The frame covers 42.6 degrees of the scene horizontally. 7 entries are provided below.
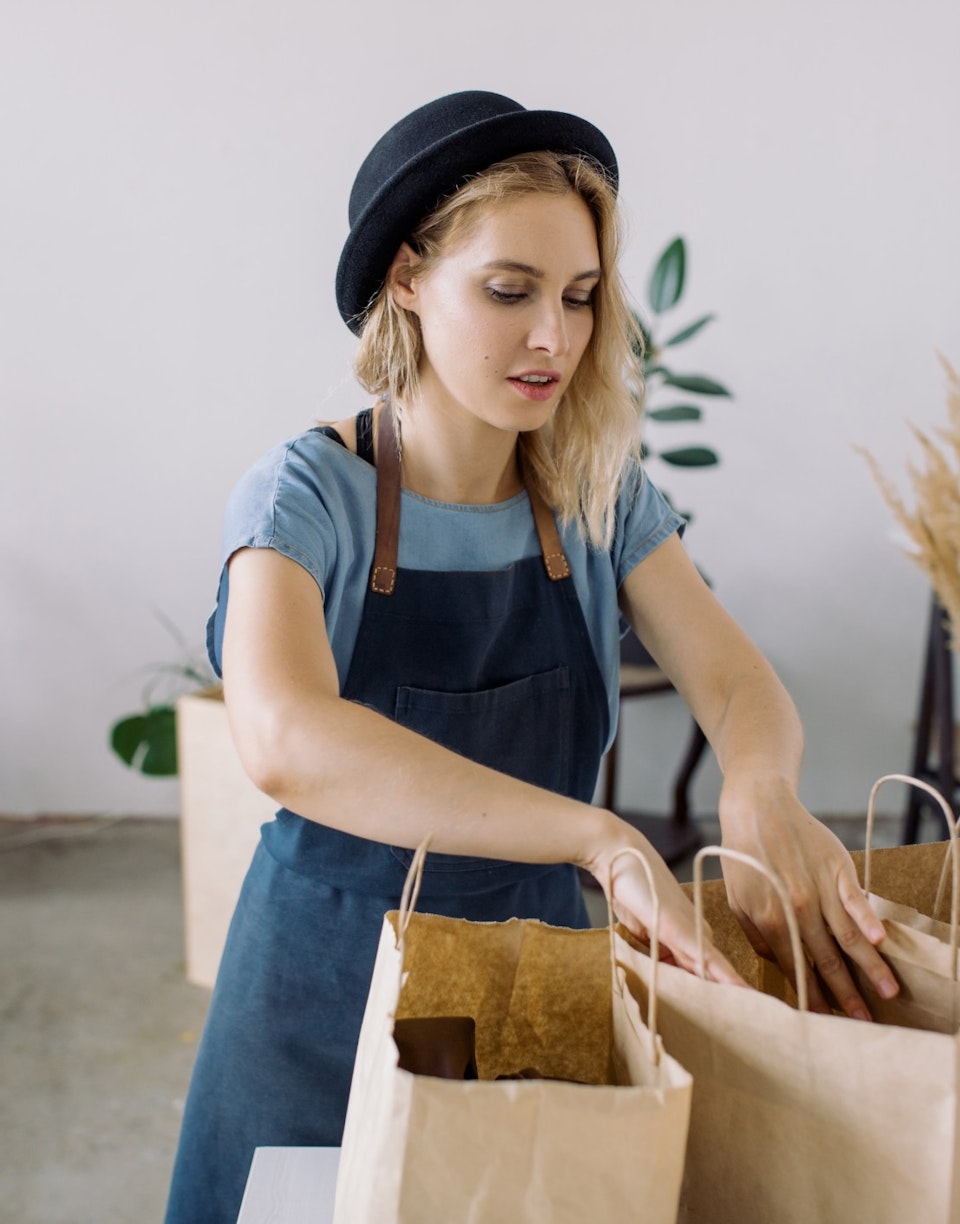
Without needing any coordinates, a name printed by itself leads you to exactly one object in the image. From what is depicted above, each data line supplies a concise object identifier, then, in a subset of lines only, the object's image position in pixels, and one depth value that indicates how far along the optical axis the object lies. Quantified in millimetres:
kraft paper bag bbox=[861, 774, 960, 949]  906
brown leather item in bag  813
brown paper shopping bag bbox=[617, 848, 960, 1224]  734
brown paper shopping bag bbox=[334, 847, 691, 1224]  708
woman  1167
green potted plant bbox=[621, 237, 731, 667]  3217
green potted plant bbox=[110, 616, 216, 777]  3158
